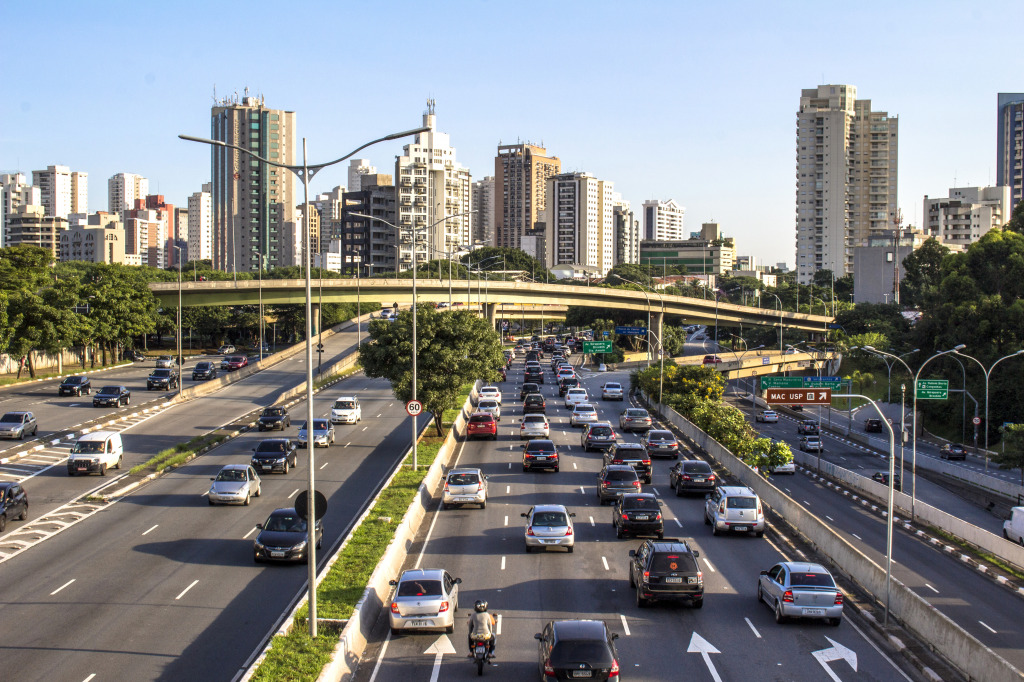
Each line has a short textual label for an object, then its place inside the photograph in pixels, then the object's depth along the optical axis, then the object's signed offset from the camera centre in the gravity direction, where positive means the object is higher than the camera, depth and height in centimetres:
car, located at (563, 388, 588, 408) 6588 -532
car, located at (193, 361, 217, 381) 7338 -404
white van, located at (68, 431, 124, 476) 3719 -545
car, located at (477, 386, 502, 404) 6127 -478
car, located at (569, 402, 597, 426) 5634 -559
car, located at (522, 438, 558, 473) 3966 -575
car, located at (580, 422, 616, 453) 4688 -582
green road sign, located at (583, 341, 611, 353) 9213 -250
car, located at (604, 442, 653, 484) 3853 -566
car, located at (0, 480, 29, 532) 2891 -578
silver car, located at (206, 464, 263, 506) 3234 -580
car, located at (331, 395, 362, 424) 5419 -526
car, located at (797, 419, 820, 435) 7200 -817
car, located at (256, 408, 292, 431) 4959 -534
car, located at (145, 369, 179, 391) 6593 -433
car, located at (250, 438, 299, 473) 3872 -566
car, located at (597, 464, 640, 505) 3359 -578
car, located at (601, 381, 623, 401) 7262 -551
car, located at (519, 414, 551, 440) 4916 -560
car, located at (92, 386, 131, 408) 5609 -472
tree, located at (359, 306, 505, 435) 4562 -169
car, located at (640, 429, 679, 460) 4609 -602
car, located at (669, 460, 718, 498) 3588 -598
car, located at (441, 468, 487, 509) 3219 -580
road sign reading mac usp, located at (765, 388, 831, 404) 4945 -395
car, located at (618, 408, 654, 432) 5422 -577
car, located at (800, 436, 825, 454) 6531 -851
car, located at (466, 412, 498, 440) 4966 -560
